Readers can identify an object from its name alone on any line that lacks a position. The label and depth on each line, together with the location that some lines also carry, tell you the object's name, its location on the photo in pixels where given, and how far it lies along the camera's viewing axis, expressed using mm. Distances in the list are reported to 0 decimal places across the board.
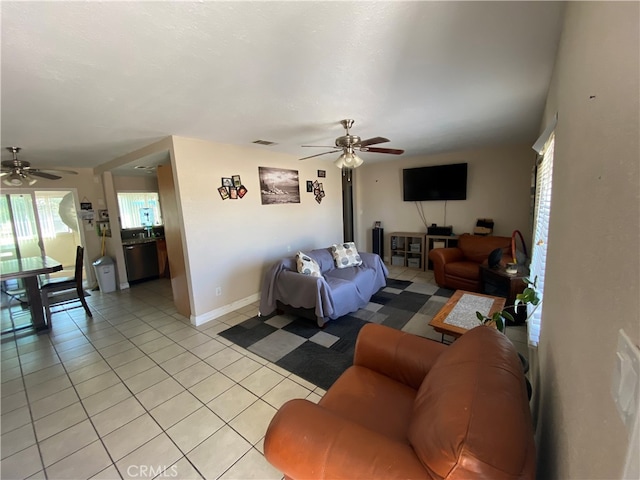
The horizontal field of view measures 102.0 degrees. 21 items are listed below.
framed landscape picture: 4062
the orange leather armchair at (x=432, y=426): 711
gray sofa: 3033
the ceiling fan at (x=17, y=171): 3102
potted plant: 1624
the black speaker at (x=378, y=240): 5910
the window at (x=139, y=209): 5457
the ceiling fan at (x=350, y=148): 2744
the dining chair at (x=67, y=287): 3426
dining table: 3170
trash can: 4754
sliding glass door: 4359
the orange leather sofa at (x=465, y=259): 3943
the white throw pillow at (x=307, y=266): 3328
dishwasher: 5176
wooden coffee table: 2100
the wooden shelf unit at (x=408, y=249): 5363
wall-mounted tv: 4879
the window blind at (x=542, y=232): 1882
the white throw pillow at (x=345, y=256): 3969
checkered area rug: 2438
